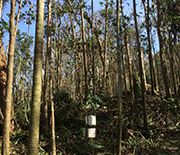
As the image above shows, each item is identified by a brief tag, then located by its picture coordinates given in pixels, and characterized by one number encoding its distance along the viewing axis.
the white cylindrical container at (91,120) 5.17
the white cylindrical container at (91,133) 4.96
